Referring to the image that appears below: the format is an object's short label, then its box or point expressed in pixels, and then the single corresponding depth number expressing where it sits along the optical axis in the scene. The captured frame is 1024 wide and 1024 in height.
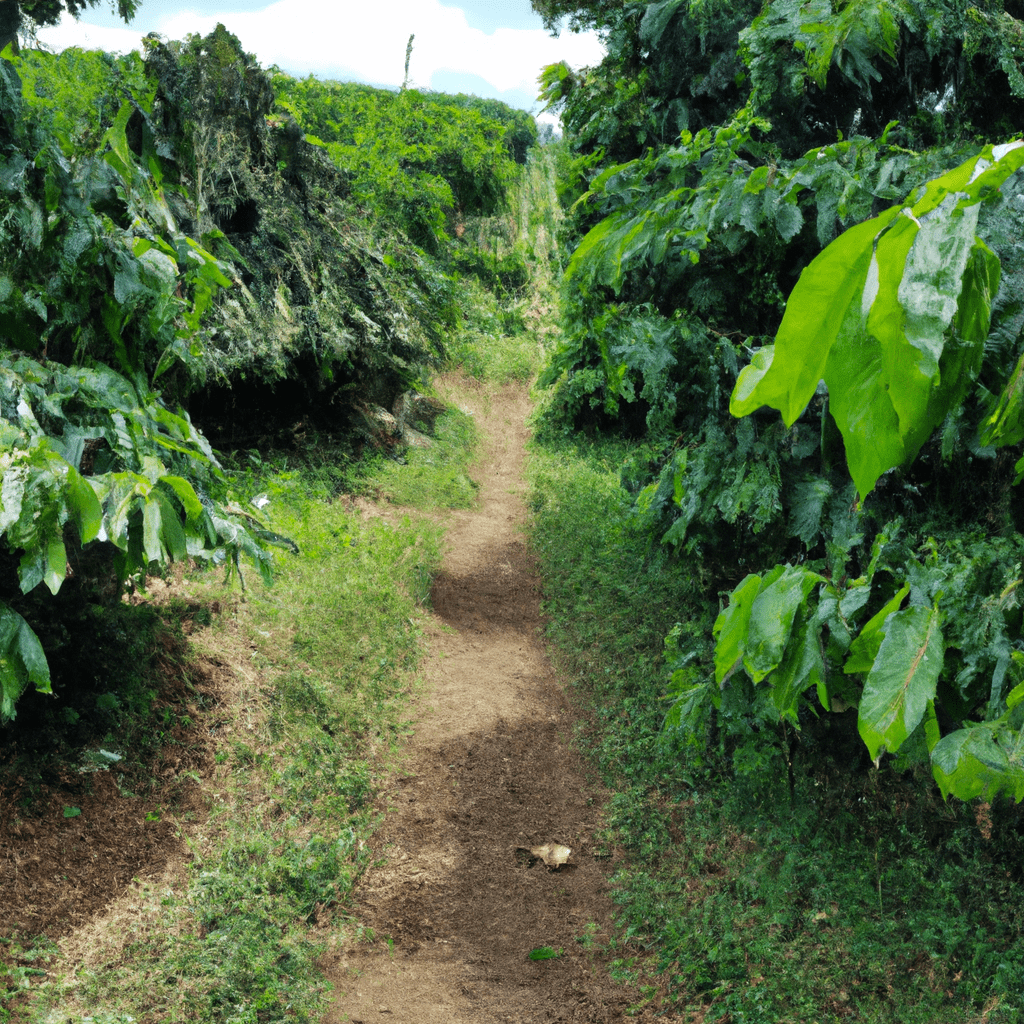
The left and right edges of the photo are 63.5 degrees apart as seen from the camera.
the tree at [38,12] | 7.76
